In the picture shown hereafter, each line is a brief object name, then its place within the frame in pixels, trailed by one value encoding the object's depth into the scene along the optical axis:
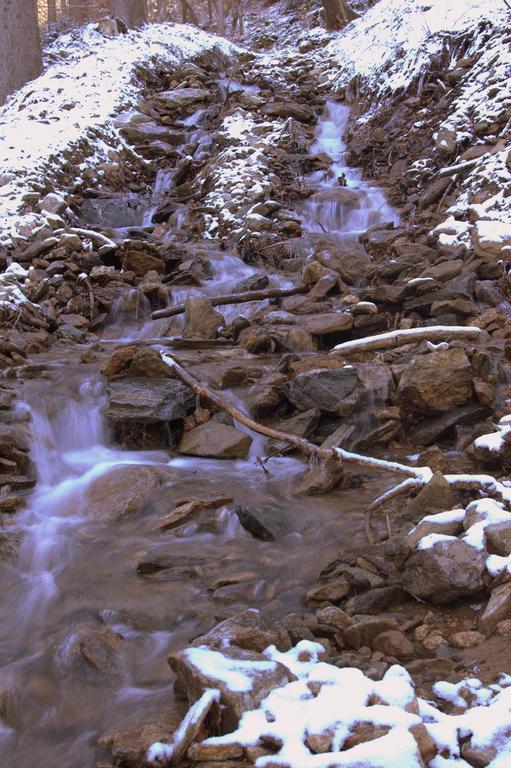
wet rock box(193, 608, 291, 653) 2.72
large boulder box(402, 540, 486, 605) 2.83
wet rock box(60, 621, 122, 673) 3.04
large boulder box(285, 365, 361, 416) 5.22
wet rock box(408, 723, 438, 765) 2.00
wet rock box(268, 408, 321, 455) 5.14
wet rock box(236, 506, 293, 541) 4.08
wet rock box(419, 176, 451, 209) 9.08
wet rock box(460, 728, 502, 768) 1.96
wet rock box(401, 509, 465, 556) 3.12
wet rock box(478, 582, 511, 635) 2.62
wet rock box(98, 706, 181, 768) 2.29
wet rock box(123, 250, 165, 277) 8.78
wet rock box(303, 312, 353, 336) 6.57
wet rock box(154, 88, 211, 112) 14.41
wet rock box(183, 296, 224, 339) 7.19
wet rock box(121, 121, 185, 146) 12.80
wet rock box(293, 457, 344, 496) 4.58
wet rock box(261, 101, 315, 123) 13.38
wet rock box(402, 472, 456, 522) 3.60
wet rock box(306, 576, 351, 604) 3.17
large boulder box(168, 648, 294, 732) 2.27
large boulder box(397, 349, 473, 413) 5.02
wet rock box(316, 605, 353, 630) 2.85
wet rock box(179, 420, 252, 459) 5.13
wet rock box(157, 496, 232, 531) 4.28
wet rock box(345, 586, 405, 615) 2.99
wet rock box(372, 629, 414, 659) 2.64
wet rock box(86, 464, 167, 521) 4.49
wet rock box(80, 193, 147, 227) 10.31
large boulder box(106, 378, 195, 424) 5.27
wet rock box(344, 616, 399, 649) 2.73
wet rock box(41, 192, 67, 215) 9.55
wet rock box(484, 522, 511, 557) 2.84
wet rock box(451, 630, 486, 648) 2.62
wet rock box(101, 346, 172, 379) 5.72
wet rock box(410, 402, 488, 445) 4.98
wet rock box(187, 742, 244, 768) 2.11
